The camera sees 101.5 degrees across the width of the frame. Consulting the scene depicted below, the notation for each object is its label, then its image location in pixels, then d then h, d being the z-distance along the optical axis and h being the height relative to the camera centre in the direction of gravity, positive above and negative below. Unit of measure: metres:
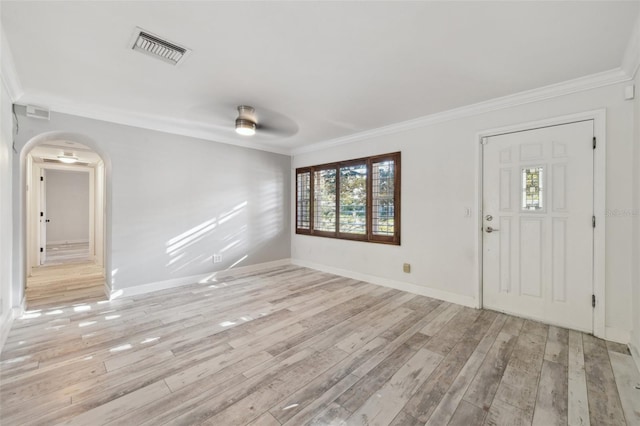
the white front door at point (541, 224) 2.67 -0.13
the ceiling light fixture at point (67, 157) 5.47 +1.19
